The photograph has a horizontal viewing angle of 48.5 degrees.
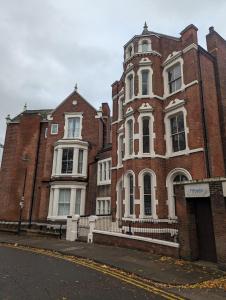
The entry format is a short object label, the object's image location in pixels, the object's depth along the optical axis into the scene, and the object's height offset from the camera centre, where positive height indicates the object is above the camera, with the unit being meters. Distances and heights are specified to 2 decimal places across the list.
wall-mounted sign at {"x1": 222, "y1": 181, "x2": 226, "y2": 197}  9.30 +1.26
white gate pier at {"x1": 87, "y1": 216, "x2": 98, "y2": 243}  15.58 -0.43
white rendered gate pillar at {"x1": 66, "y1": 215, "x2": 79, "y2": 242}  17.05 -0.69
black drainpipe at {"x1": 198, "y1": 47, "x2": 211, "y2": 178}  14.45 +5.18
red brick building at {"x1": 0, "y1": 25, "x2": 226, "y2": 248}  15.56 +5.76
